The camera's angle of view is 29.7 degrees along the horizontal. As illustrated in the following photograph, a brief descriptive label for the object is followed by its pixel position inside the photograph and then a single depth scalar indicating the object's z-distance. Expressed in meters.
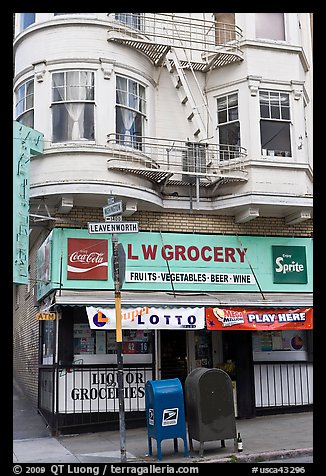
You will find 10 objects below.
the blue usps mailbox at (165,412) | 10.14
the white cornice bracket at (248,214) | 14.50
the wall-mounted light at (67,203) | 13.28
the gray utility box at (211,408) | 10.23
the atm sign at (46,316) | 12.89
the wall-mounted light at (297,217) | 14.93
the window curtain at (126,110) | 14.21
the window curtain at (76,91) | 13.86
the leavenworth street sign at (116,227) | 10.06
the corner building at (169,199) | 13.33
